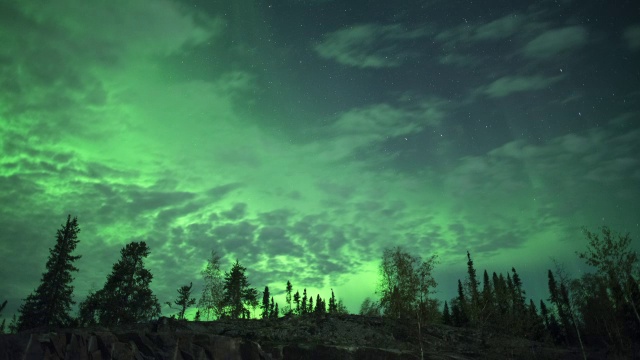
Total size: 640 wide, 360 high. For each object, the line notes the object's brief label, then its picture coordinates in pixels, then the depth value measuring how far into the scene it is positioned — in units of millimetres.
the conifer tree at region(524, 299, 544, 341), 69019
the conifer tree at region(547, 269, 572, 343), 75262
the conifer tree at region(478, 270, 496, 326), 41781
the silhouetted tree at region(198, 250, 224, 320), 74938
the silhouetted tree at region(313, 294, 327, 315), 140000
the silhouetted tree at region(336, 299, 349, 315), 112112
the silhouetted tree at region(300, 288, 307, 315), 128669
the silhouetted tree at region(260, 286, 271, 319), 133738
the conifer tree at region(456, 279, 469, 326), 81062
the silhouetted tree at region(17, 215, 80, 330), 54062
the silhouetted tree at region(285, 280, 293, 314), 144500
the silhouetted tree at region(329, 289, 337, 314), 128406
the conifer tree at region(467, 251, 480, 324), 43009
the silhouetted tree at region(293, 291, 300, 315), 140375
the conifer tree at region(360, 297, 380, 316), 90625
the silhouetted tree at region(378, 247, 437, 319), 44625
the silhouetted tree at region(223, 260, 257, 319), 78938
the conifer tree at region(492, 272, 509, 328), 42844
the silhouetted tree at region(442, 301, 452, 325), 87312
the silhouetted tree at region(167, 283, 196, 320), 80750
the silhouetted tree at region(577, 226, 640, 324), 37375
